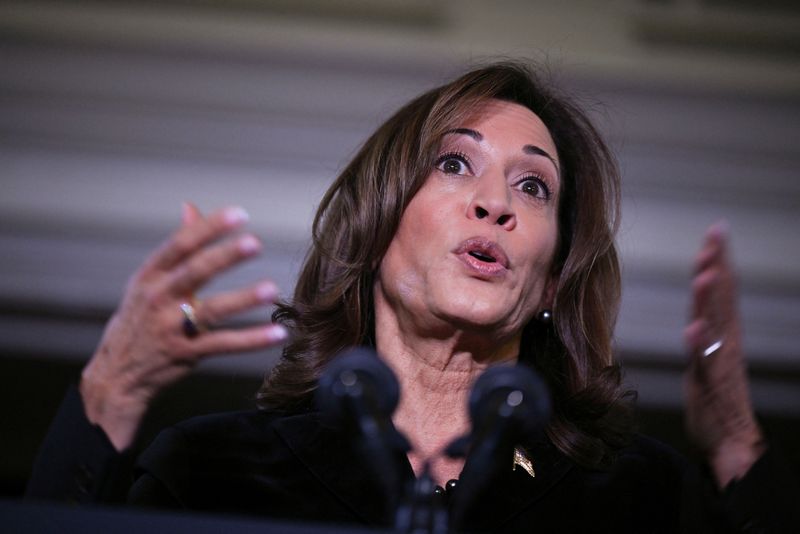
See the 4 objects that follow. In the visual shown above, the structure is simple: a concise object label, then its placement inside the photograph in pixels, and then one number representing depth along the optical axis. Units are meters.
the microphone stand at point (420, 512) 3.08
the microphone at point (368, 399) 3.08
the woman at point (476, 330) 3.32
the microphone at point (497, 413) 3.08
